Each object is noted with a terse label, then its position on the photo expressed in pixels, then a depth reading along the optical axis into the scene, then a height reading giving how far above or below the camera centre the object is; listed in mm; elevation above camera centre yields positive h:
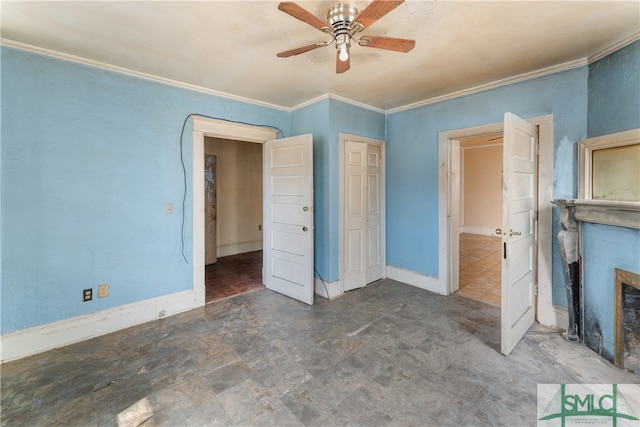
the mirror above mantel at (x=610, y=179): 2059 +199
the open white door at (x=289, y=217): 3289 -133
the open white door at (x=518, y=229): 2246 -226
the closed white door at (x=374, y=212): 3998 -100
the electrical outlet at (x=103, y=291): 2654 -804
